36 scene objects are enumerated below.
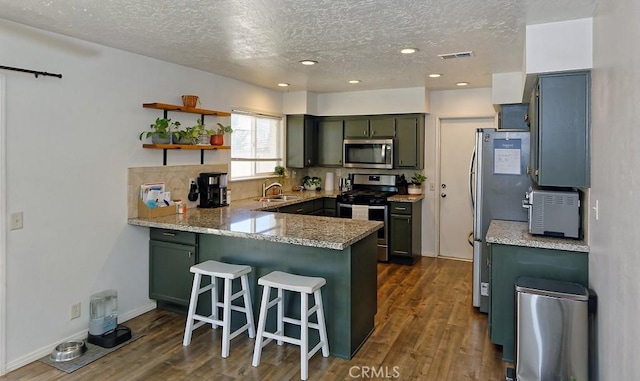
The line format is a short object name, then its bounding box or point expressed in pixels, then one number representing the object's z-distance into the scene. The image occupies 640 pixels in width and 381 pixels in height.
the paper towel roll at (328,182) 6.50
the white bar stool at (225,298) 3.04
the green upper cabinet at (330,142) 6.26
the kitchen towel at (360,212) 5.65
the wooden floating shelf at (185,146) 3.78
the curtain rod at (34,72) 2.80
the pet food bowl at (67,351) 2.99
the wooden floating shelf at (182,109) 3.79
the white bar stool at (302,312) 2.75
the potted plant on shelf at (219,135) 4.46
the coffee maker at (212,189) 4.43
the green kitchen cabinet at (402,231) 5.55
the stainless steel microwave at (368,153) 5.87
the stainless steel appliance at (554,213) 2.86
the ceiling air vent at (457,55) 3.70
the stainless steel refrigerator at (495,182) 3.68
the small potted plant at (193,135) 4.01
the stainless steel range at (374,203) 5.62
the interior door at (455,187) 5.84
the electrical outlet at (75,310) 3.29
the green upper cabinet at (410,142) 5.77
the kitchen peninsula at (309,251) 3.00
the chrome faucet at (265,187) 5.62
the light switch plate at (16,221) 2.87
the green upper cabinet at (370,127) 5.91
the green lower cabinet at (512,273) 2.72
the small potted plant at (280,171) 5.94
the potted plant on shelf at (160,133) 3.79
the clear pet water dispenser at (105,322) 3.22
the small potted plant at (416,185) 5.87
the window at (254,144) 5.21
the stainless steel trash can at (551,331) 2.40
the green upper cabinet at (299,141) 6.07
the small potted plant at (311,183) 6.39
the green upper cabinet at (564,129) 2.67
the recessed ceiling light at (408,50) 3.57
